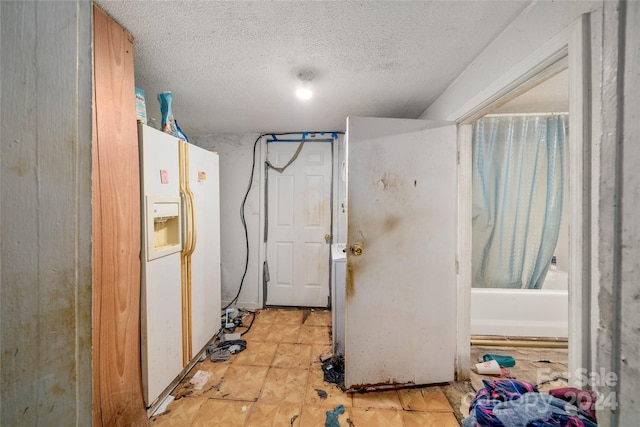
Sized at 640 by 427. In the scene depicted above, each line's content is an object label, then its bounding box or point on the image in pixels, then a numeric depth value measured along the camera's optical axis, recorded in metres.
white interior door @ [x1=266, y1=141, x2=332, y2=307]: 3.15
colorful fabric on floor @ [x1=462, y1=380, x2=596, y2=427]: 0.76
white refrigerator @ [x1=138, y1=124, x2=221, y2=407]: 1.48
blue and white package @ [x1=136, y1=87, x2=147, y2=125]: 1.44
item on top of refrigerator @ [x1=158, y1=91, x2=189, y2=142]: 1.72
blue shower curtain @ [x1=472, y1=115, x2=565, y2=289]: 2.38
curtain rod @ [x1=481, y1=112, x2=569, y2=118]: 2.35
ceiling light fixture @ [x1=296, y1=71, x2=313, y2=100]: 1.69
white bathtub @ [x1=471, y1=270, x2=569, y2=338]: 2.37
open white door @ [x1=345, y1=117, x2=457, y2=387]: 1.75
